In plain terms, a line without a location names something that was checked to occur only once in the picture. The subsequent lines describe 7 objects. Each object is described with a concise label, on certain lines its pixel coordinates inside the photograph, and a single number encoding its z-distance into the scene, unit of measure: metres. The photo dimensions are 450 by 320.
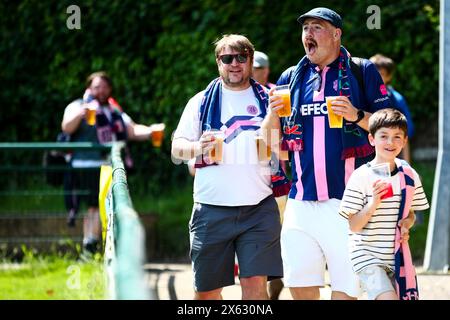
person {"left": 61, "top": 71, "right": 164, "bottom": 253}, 21.69
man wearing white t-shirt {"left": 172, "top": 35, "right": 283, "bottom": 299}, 12.82
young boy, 11.48
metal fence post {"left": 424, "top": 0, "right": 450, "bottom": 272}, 19.39
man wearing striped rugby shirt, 12.27
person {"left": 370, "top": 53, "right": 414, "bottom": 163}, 17.91
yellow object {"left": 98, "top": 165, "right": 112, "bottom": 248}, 13.33
